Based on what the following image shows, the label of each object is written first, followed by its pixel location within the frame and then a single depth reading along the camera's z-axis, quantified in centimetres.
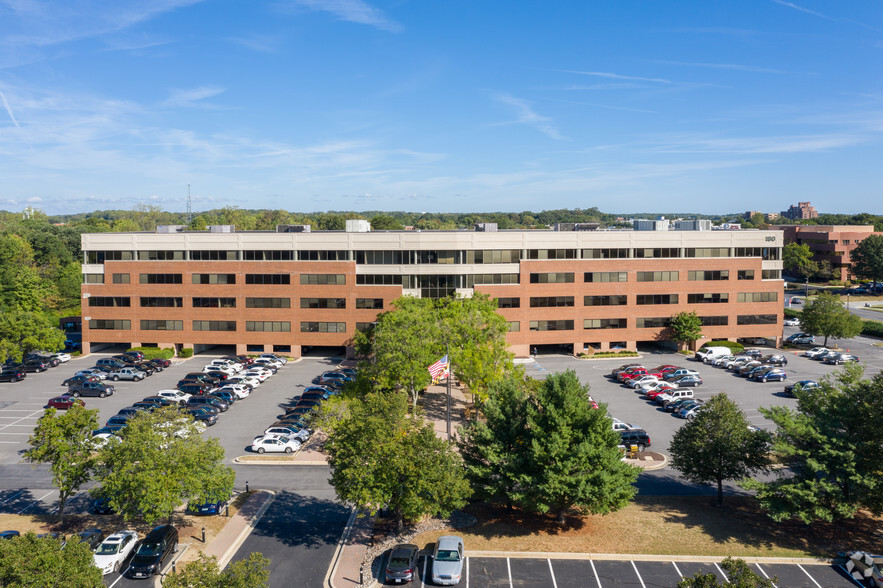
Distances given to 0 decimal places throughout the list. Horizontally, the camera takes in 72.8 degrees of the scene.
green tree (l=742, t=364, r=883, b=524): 3167
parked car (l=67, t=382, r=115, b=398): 6200
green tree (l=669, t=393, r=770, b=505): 3681
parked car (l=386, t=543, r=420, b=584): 2905
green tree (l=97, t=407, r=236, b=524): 3117
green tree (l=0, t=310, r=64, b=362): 6994
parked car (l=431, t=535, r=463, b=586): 2911
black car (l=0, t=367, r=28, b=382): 6762
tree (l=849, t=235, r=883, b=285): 13650
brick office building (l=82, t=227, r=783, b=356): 7769
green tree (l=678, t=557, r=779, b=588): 1815
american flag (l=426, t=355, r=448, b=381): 4425
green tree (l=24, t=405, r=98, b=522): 3425
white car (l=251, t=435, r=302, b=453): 4731
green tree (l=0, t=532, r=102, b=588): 1966
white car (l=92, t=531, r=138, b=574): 3028
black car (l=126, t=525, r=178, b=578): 2991
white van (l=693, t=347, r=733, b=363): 7781
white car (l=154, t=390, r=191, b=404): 5891
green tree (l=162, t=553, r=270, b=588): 2038
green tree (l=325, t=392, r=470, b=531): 3138
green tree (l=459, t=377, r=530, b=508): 3381
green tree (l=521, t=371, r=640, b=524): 3200
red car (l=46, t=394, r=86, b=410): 5691
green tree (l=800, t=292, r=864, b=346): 8325
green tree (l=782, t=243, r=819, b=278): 14938
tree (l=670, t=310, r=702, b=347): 8081
